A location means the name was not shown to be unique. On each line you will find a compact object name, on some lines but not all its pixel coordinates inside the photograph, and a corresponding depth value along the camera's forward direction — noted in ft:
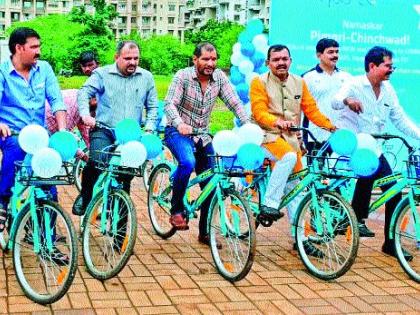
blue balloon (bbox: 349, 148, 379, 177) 18.89
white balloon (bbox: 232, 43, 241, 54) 36.76
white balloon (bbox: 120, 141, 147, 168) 17.85
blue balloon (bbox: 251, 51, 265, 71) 36.17
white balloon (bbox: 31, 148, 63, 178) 15.94
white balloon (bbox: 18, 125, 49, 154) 16.38
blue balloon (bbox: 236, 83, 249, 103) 36.01
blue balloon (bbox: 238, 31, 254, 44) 36.37
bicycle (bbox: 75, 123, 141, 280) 18.17
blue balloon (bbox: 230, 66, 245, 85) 36.14
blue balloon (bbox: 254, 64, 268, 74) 36.52
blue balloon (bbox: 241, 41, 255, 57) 36.14
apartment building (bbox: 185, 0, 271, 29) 390.01
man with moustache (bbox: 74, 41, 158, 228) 20.52
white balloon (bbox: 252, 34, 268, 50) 36.19
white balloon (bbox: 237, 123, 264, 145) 19.25
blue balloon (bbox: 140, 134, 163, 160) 18.58
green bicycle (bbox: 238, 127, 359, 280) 18.66
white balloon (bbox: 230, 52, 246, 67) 36.37
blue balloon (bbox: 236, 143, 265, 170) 18.90
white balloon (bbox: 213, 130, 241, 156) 19.11
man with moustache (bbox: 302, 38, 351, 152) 25.43
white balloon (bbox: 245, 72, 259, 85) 35.53
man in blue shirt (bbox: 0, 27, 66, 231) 18.83
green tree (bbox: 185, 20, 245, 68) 276.00
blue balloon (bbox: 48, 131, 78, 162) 16.47
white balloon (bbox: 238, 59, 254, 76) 35.81
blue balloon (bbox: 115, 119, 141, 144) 18.13
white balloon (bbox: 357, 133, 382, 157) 19.35
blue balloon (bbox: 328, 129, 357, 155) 19.08
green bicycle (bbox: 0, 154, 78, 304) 16.20
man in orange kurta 20.39
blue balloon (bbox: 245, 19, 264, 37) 36.76
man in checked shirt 21.20
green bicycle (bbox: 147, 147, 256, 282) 18.47
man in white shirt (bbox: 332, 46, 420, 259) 21.22
